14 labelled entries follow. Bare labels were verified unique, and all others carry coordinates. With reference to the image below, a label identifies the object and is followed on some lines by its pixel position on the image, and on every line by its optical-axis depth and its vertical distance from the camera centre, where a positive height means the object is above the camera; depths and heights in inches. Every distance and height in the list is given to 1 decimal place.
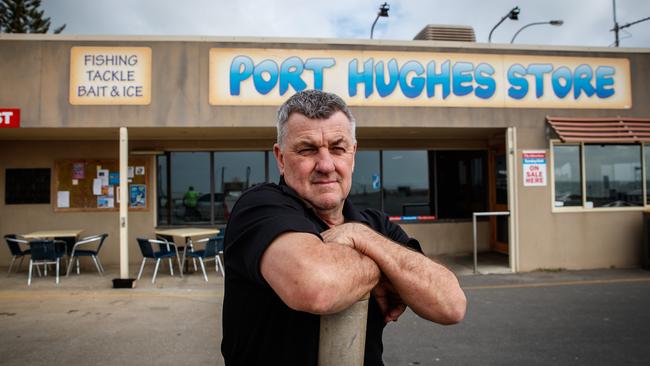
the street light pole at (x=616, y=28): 889.1 +330.7
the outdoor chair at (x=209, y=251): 321.4 -39.6
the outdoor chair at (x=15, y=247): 322.3 -35.0
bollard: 45.5 -14.7
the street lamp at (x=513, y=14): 580.7 +232.4
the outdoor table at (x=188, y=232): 338.6 -27.3
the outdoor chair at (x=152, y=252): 309.7 -38.9
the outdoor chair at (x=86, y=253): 320.6 -39.7
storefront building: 305.7 +49.9
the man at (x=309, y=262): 46.3 -7.2
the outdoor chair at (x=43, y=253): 303.0 -36.7
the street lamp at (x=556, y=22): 573.2 +218.8
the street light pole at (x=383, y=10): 511.8 +213.9
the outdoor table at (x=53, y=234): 330.6 -26.7
